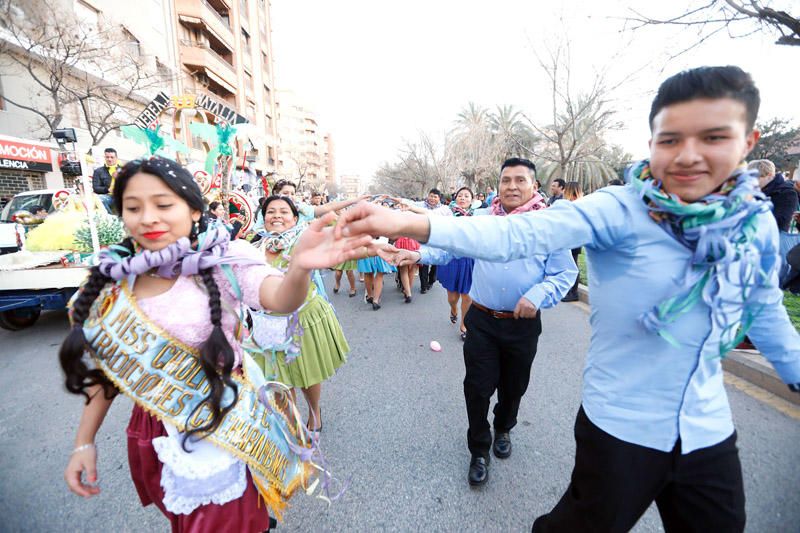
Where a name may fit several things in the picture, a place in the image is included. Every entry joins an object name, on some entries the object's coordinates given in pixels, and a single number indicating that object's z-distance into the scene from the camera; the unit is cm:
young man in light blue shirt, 108
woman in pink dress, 127
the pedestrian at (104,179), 629
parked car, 859
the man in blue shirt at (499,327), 238
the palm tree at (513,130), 2277
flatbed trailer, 471
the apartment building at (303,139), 5532
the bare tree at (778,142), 2102
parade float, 435
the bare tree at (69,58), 1170
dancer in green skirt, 269
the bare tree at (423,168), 2420
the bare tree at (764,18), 459
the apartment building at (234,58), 2098
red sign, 1245
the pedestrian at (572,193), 659
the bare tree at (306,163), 5224
